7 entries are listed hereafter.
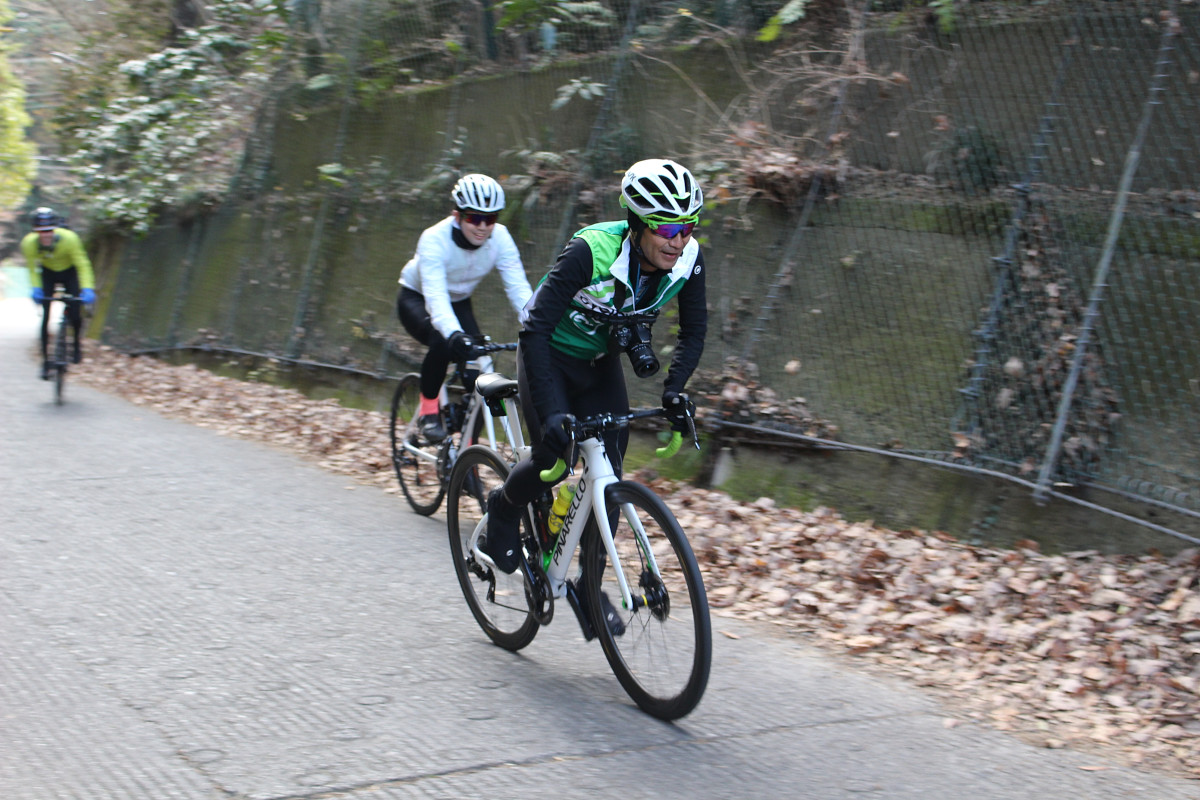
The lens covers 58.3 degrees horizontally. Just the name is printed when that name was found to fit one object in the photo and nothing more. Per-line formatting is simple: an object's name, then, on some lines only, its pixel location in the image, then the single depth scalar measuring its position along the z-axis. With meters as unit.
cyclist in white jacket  6.77
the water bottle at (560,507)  4.50
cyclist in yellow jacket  12.81
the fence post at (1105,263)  6.25
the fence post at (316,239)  14.61
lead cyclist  4.09
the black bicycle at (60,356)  12.68
